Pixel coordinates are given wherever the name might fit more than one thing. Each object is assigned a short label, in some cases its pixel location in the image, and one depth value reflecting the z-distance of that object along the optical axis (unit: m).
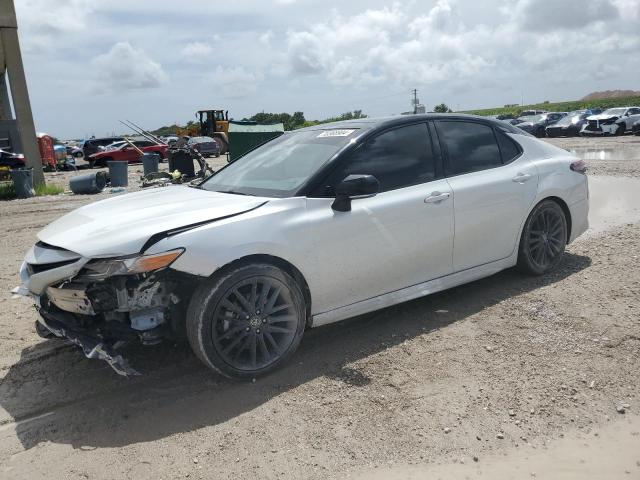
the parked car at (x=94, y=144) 33.47
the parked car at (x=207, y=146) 30.29
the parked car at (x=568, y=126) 31.91
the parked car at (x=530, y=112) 46.21
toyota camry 3.30
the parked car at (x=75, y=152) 36.19
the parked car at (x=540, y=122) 34.12
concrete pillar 15.69
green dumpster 18.09
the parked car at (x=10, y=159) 23.14
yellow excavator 35.19
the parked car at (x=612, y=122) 29.39
